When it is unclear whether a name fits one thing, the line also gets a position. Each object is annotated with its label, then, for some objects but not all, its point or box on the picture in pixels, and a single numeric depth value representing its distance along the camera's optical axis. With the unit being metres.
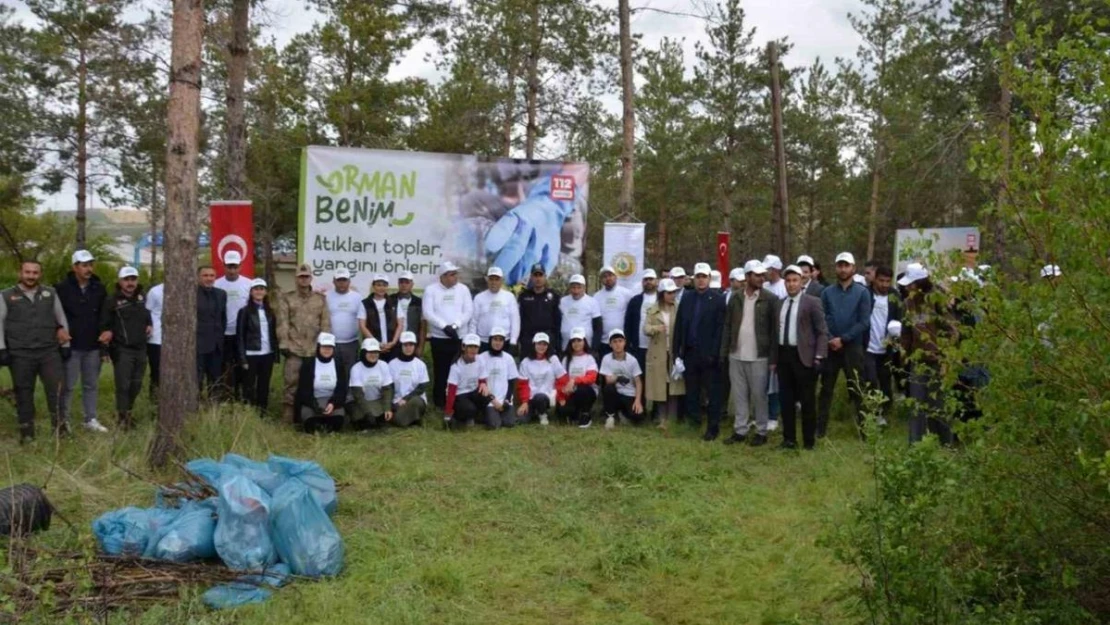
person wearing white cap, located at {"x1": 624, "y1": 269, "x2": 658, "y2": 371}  10.27
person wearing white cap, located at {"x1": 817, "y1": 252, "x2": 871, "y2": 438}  8.91
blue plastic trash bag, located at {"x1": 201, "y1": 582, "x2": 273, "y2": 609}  4.66
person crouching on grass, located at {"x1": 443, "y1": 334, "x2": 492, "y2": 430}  9.76
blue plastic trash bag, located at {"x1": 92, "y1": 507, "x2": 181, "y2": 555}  5.13
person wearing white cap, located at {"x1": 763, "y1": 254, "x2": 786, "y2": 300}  9.77
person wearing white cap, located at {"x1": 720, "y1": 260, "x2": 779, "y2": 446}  8.77
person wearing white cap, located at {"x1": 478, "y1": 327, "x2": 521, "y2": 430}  9.89
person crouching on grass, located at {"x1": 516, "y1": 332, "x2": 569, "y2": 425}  10.12
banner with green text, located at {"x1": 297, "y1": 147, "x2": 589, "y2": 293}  11.12
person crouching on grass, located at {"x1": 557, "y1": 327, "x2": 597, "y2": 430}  10.04
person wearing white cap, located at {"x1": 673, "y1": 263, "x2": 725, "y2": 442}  9.34
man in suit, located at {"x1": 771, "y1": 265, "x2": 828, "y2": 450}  8.34
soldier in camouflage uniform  9.62
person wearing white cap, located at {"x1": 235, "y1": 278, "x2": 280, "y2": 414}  9.50
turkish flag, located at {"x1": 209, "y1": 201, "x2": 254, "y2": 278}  10.27
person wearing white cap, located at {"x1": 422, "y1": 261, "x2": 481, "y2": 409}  10.22
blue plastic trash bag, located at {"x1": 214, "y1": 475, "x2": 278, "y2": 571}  5.05
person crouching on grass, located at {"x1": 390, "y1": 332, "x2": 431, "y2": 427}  9.68
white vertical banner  11.95
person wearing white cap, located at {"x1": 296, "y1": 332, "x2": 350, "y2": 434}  9.34
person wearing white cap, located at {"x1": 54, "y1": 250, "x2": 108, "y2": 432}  8.72
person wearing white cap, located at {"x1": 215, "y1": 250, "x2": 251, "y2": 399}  9.70
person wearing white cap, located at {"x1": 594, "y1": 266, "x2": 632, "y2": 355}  10.63
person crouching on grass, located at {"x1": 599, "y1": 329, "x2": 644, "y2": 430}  10.06
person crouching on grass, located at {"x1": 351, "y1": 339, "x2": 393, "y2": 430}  9.46
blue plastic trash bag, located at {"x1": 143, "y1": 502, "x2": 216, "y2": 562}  5.07
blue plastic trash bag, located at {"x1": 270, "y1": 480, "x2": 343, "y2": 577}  5.12
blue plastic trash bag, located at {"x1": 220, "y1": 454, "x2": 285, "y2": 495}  5.73
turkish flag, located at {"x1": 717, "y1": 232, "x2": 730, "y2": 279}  13.66
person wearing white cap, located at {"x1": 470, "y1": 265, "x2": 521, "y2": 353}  10.36
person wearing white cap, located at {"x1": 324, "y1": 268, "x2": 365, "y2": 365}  10.06
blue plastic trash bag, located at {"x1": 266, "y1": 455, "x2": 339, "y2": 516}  6.11
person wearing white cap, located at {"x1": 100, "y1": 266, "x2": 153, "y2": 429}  8.90
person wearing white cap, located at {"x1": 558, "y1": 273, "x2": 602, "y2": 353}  10.56
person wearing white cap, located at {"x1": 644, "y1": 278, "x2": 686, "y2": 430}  9.97
